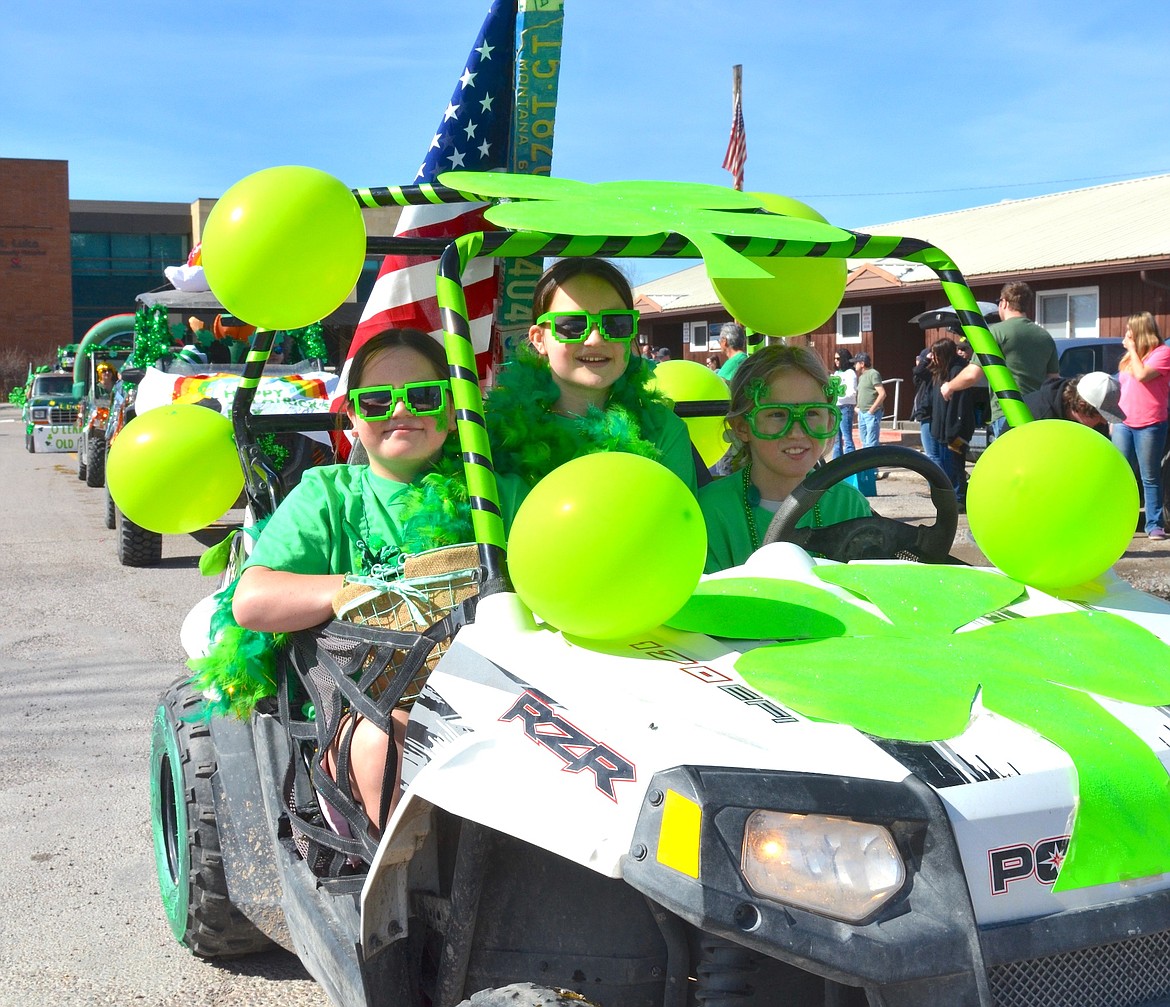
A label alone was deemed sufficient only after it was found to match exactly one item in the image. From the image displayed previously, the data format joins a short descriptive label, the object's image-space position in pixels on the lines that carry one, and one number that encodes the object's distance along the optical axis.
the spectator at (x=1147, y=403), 8.58
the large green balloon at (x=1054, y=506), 2.25
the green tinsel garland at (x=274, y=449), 3.60
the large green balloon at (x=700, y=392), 4.12
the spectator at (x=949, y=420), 8.75
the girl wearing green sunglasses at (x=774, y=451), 2.93
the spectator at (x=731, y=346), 5.56
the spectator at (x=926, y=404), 9.48
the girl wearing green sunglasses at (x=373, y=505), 2.44
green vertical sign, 3.42
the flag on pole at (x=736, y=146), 17.77
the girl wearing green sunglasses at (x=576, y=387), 2.71
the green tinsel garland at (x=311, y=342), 10.10
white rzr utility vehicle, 1.52
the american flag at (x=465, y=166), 3.45
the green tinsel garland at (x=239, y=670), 2.69
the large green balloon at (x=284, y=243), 2.41
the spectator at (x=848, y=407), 13.97
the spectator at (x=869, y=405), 12.84
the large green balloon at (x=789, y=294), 3.26
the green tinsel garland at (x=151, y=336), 11.05
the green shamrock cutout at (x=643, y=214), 2.32
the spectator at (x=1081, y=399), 7.91
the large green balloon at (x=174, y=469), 3.17
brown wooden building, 17.95
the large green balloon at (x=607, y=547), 1.78
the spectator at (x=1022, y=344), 8.20
